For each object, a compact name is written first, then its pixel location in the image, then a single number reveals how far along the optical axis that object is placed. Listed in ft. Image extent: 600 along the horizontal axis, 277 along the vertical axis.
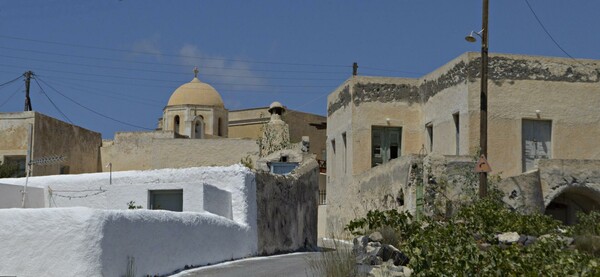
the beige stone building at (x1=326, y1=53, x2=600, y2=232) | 99.86
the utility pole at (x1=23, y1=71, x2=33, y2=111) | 166.20
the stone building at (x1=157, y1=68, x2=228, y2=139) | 177.78
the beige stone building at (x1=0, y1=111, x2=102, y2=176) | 123.03
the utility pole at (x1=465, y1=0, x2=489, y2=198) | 89.81
